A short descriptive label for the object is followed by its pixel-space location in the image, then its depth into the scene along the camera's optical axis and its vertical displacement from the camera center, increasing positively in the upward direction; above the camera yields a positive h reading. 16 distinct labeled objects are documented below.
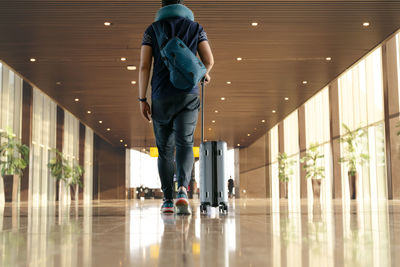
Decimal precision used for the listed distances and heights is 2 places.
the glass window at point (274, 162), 39.12 +1.20
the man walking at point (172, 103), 3.87 +0.61
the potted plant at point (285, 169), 33.78 +0.55
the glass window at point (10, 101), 21.05 +3.62
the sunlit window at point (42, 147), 25.33 +1.87
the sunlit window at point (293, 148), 34.69 +2.14
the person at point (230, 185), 37.78 -0.60
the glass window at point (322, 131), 28.38 +2.82
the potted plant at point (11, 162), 18.09 +0.68
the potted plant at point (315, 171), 25.27 +0.31
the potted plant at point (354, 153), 20.99 +1.03
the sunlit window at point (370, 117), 21.53 +2.79
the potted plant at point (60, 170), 25.75 +0.52
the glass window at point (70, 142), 30.09 +2.53
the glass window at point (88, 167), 35.75 +0.95
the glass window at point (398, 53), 19.58 +5.00
